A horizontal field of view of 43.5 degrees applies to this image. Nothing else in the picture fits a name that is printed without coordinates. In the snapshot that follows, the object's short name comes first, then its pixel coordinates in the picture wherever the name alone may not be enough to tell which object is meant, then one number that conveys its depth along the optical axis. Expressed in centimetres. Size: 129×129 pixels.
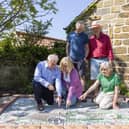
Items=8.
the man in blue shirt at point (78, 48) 373
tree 434
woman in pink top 340
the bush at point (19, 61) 490
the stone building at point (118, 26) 458
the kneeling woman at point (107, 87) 335
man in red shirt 371
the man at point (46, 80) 333
